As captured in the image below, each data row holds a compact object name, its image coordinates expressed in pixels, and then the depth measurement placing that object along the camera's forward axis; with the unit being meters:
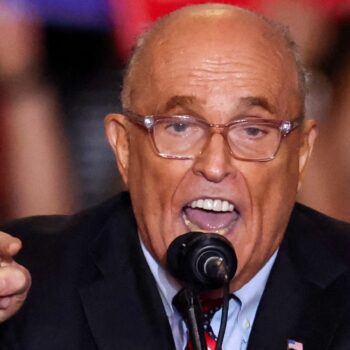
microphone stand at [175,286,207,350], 4.63
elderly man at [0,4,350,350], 4.83
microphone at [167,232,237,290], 4.65
